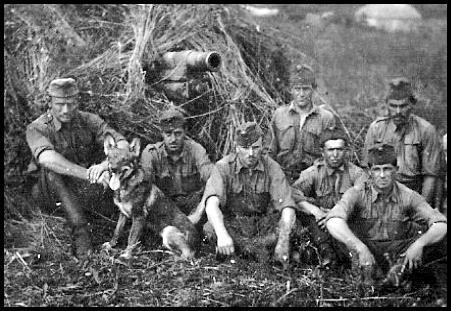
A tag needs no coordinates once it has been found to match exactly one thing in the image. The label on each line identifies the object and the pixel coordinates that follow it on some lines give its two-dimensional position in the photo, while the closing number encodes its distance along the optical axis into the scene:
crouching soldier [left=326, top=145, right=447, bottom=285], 6.27
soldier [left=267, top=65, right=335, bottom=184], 8.52
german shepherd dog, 6.84
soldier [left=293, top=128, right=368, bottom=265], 7.26
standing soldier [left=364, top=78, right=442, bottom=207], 7.66
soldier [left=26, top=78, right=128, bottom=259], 7.32
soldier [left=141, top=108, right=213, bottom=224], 7.50
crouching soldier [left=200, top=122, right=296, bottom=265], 6.81
